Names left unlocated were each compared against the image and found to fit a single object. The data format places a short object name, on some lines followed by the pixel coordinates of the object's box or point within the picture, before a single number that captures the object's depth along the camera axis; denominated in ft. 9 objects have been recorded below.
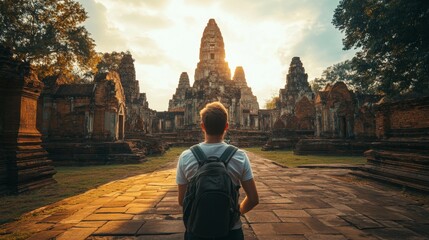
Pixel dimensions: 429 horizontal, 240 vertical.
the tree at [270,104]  207.41
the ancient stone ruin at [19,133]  18.12
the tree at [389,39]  34.06
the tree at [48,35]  50.93
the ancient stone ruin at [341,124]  51.26
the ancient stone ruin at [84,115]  42.65
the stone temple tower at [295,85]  101.24
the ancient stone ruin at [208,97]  96.53
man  5.37
